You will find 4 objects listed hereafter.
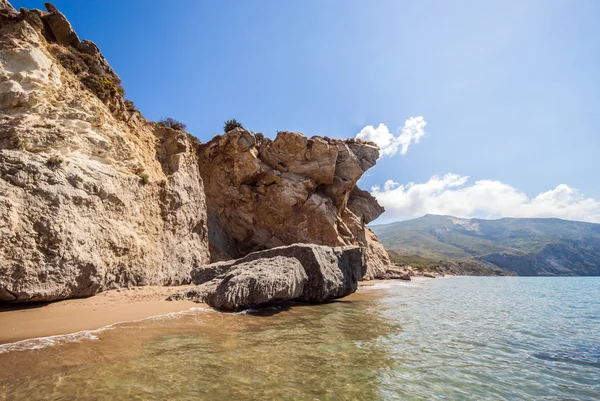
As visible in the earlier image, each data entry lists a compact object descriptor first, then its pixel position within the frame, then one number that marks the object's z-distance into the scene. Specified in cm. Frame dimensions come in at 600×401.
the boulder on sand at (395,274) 3723
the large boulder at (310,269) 1338
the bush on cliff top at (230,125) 3123
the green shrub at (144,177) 1420
